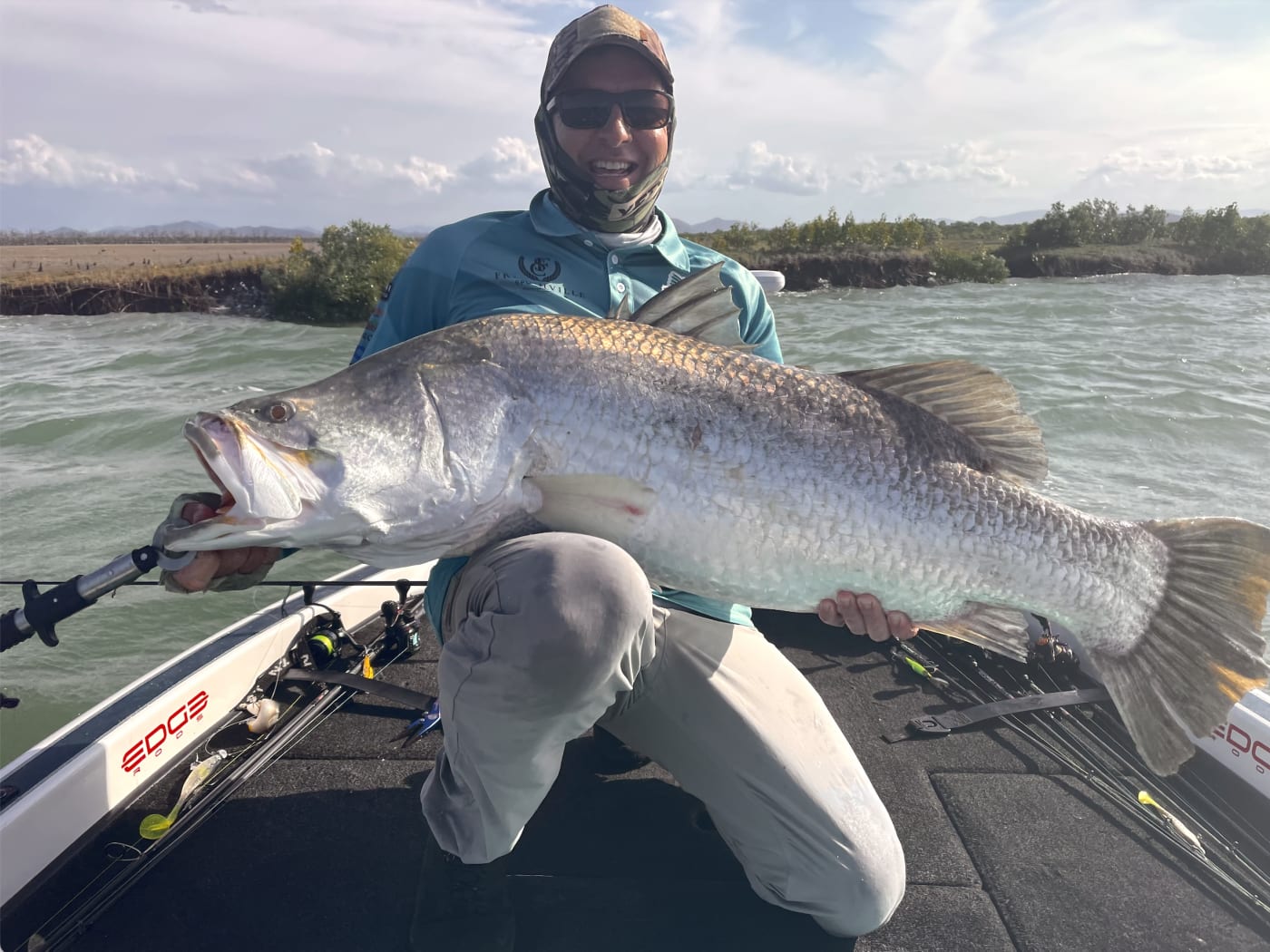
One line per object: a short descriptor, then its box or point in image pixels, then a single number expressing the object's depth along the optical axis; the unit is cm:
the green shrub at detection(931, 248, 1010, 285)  4025
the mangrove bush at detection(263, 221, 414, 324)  2812
